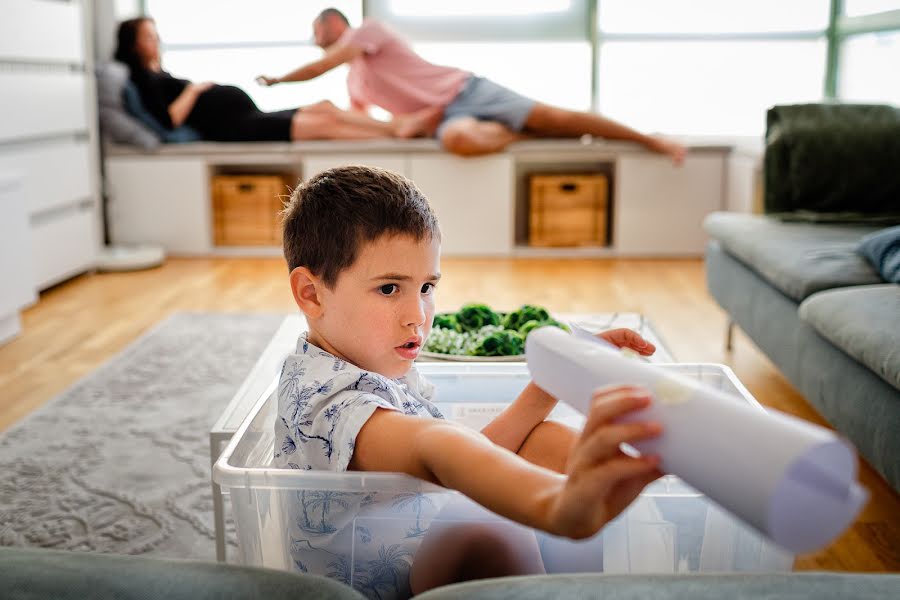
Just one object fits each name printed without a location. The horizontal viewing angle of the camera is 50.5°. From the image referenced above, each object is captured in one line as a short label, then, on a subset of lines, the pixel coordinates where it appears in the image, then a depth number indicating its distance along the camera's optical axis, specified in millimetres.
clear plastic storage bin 777
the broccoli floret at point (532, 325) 1713
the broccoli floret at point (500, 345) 1657
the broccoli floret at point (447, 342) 1694
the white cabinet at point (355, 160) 4641
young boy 784
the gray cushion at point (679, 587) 550
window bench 4633
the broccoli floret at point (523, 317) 1815
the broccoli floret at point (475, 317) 1815
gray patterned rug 1774
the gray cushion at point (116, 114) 4496
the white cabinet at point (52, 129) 3594
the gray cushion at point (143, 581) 556
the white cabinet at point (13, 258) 3092
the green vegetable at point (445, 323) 1787
